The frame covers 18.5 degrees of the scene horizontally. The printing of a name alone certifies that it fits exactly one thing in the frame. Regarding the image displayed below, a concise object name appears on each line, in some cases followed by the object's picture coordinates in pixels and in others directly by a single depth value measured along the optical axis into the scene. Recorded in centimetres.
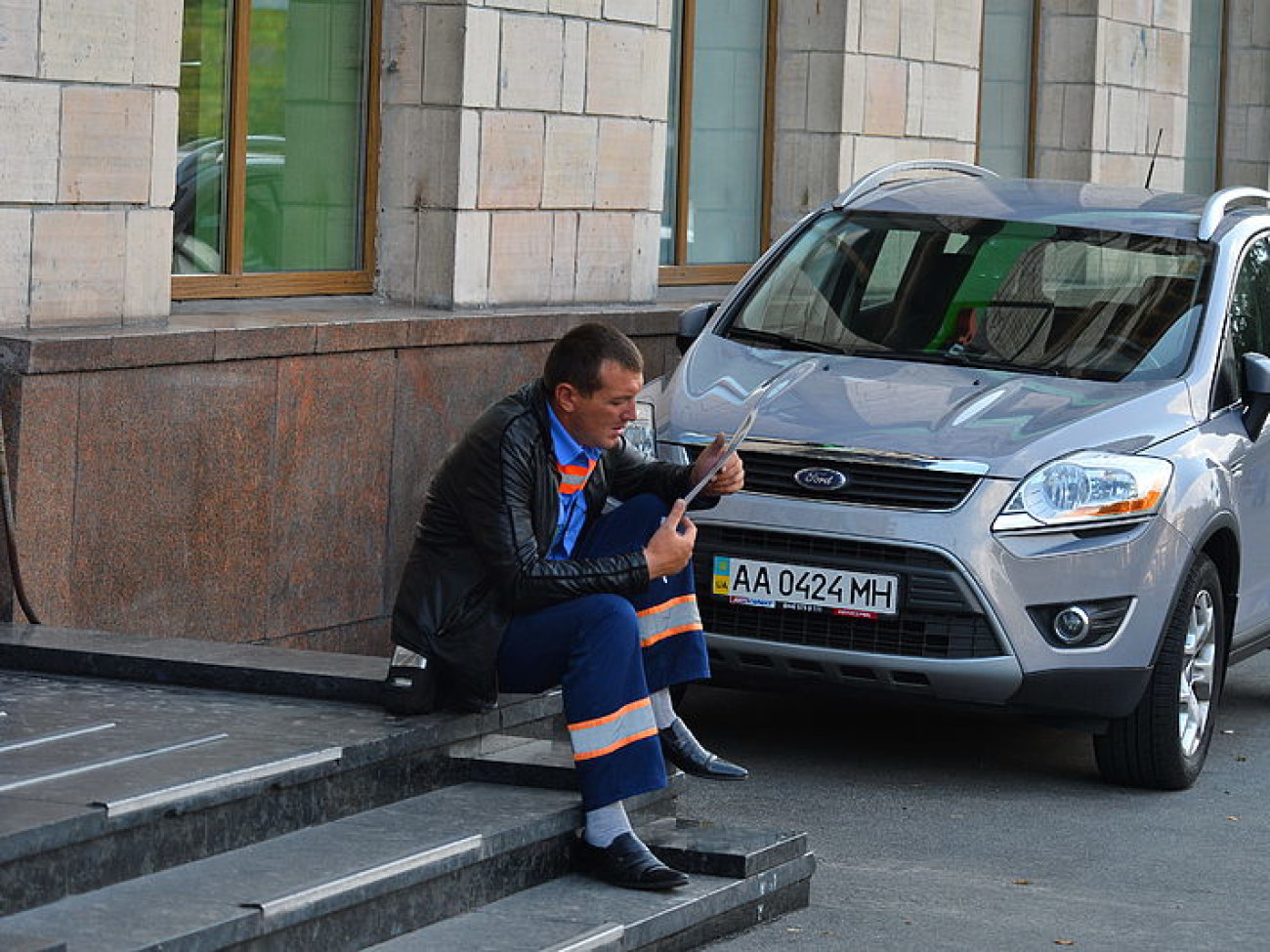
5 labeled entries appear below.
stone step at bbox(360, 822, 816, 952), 855
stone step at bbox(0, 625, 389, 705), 1006
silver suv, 1176
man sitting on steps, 905
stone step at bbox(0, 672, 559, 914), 785
